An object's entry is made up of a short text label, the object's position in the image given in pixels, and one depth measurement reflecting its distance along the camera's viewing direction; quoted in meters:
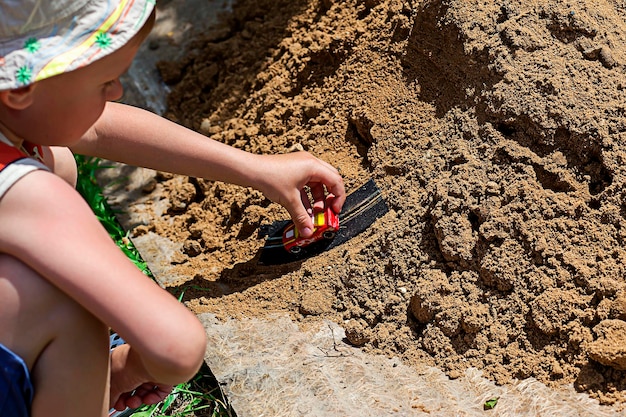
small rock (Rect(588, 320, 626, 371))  1.28
